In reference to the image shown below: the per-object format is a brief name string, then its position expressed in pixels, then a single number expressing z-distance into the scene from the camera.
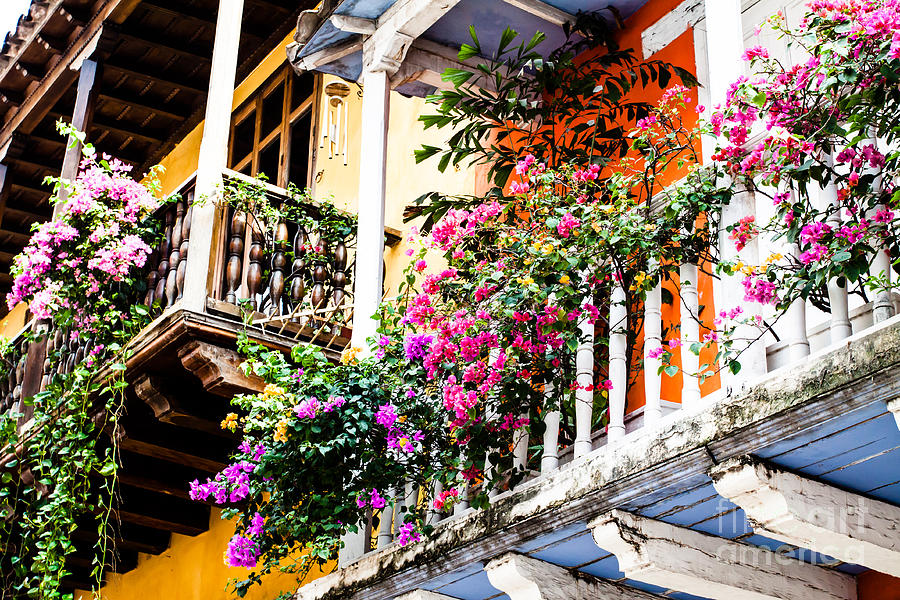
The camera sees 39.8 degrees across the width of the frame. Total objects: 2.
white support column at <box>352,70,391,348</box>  5.97
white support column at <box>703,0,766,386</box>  3.88
